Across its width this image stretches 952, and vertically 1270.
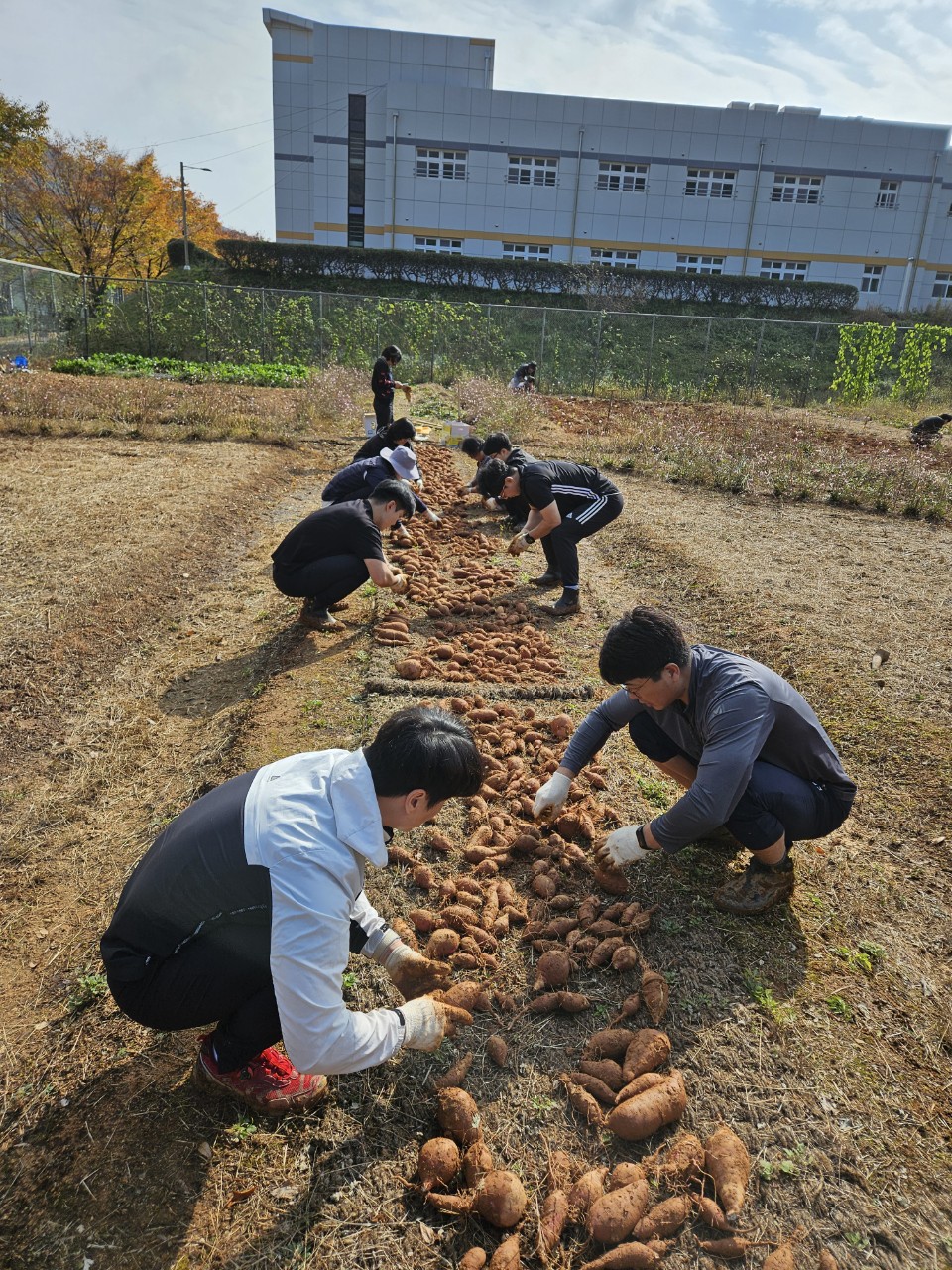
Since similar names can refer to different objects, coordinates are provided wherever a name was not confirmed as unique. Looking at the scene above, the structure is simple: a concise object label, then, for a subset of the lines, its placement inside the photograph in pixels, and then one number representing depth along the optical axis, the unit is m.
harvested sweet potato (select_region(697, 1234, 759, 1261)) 1.60
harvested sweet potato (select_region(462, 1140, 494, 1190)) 1.73
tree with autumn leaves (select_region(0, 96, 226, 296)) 23.58
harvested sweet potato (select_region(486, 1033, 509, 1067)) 2.03
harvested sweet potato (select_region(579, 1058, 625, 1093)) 1.95
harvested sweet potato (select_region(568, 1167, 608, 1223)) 1.67
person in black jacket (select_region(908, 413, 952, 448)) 11.41
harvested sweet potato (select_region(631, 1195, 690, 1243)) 1.61
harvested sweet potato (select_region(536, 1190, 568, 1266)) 1.60
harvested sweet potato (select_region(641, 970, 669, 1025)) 2.12
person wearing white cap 5.34
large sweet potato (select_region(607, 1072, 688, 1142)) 1.80
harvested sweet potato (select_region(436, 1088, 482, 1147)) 1.81
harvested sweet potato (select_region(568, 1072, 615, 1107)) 1.92
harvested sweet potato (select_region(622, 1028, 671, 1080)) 1.95
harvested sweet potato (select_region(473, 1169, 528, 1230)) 1.64
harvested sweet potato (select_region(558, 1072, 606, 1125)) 1.88
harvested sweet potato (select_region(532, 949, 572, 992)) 2.23
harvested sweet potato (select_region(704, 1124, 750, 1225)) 1.67
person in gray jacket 2.27
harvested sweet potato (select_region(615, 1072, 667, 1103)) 1.88
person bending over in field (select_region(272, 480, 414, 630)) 4.52
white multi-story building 31.02
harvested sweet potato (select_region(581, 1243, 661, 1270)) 1.55
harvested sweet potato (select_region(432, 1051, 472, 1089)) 1.94
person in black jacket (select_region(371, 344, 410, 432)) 8.84
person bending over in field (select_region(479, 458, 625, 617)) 5.34
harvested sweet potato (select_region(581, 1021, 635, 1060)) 2.04
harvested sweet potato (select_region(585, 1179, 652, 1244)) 1.59
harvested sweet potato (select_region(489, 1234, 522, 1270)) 1.54
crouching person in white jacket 1.49
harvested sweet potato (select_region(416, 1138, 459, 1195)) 1.71
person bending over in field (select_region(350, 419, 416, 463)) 6.48
